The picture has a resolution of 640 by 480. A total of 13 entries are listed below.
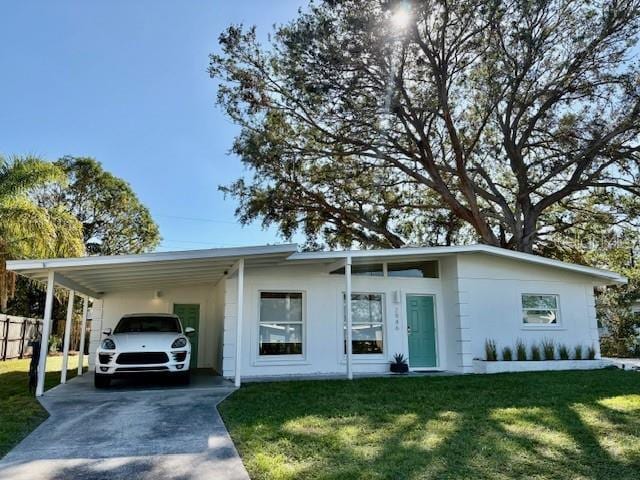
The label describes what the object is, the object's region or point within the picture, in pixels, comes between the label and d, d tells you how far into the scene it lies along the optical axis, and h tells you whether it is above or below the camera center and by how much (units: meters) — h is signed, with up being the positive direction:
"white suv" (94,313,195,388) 8.88 -0.42
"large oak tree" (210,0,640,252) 13.86 +6.92
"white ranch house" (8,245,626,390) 11.12 +0.63
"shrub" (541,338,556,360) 12.04 -0.48
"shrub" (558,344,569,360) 12.16 -0.57
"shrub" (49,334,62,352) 22.66 -0.50
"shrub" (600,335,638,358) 17.69 -0.65
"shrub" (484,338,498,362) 11.59 -0.48
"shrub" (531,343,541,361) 11.94 -0.55
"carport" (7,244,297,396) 8.06 +1.17
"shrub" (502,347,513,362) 11.60 -0.60
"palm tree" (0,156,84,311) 13.81 +3.18
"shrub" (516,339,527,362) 11.77 -0.54
